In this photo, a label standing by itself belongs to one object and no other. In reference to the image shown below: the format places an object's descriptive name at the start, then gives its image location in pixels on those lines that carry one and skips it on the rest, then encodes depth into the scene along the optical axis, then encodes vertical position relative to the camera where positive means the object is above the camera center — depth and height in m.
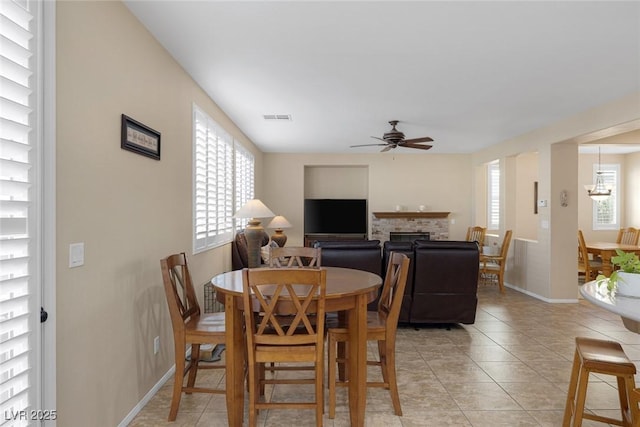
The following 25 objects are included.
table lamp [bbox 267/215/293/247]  7.12 -0.28
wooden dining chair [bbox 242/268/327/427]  2.15 -0.64
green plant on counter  2.08 -0.29
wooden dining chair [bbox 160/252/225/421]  2.53 -0.81
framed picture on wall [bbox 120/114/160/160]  2.47 +0.49
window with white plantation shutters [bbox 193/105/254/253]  4.03 +0.35
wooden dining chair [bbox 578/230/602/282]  6.50 -0.91
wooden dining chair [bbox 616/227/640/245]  7.53 -0.47
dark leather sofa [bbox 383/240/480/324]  4.37 -0.80
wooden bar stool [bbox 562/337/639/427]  2.07 -0.87
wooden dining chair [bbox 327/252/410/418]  2.56 -0.88
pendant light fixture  7.39 +0.40
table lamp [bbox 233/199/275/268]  4.71 -0.26
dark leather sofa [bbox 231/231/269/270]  5.43 -0.61
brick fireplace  8.48 -0.29
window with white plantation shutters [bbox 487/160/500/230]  8.54 +0.34
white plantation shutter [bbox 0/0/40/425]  1.52 +0.02
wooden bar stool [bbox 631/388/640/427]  1.84 -0.91
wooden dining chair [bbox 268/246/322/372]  3.55 -0.40
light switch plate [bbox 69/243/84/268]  1.96 -0.23
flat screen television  8.51 -0.14
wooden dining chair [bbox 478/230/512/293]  6.70 -0.88
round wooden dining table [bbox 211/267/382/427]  2.38 -0.79
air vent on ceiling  5.32 +1.30
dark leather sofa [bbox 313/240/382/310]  4.30 -0.50
